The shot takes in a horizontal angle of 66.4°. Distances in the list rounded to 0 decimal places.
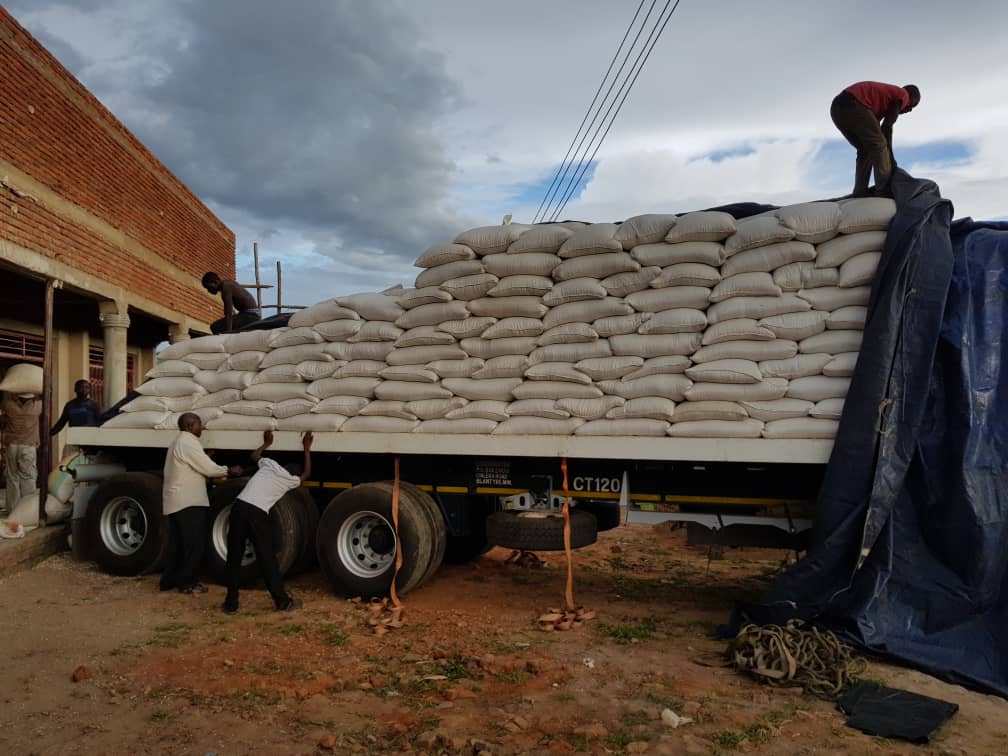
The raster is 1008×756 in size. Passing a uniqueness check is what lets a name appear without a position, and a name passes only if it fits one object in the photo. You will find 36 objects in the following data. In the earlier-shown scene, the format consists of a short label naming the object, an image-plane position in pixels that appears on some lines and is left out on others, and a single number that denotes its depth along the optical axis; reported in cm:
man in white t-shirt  596
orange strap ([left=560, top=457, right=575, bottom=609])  566
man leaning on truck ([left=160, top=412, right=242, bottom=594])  639
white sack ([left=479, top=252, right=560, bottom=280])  586
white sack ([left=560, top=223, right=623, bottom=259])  569
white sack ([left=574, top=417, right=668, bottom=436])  534
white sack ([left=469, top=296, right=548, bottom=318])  584
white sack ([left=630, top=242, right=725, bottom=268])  544
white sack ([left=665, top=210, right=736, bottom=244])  542
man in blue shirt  793
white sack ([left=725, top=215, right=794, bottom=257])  527
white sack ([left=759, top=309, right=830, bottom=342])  512
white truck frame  533
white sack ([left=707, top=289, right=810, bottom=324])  520
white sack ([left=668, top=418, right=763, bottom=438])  509
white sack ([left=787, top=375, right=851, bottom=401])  495
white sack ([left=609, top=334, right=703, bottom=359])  543
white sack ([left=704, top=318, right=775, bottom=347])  521
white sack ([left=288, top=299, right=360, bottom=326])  652
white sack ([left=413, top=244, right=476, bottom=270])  606
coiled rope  421
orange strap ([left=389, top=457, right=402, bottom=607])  594
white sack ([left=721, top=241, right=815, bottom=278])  520
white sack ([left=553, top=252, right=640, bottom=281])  563
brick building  920
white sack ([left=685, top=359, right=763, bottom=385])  512
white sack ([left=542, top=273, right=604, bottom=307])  567
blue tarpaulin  449
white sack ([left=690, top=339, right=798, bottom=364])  517
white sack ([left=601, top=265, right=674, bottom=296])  558
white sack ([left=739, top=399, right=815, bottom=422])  502
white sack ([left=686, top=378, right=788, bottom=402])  509
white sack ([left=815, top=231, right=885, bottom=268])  503
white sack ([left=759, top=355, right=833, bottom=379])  505
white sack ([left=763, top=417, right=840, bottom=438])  491
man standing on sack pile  579
